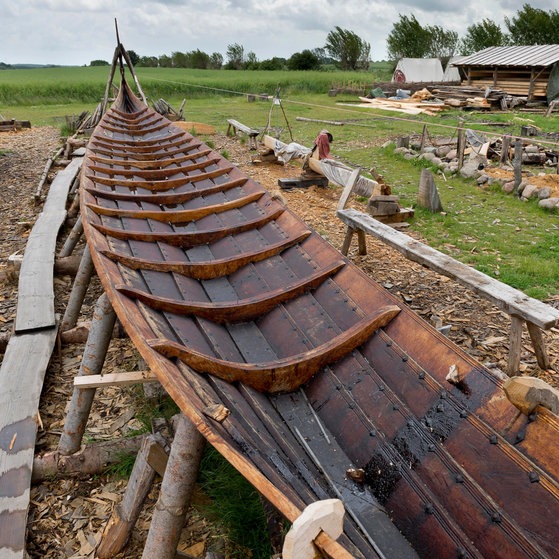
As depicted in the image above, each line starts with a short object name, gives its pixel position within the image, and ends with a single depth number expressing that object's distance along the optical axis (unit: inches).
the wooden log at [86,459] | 137.7
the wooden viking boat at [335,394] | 83.5
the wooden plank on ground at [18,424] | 117.4
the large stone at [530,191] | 365.7
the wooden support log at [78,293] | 197.8
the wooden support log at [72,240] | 269.3
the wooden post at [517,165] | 368.2
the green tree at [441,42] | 2015.3
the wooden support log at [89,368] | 138.3
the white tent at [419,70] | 1425.9
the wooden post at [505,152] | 466.9
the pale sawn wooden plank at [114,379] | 131.0
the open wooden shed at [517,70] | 977.5
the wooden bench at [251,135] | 573.6
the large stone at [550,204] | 341.1
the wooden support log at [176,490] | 94.7
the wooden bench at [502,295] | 148.6
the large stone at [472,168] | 432.1
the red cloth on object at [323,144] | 384.2
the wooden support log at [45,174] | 396.2
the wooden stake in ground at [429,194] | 341.1
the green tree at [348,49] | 2319.1
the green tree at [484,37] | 1790.1
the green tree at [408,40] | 1994.3
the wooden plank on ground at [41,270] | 199.2
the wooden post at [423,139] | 526.4
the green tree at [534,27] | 1591.5
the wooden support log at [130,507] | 110.7
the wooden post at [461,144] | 428.8
